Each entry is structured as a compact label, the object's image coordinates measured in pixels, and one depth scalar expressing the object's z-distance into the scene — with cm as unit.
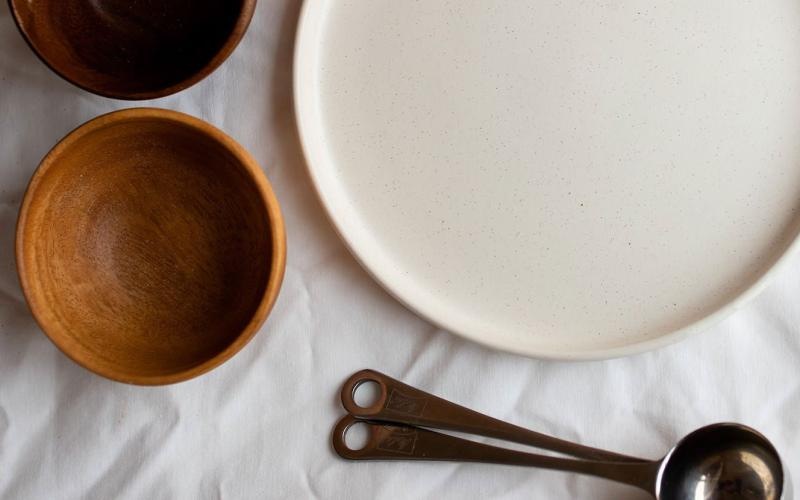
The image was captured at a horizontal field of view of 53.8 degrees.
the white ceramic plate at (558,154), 64
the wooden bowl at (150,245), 64
